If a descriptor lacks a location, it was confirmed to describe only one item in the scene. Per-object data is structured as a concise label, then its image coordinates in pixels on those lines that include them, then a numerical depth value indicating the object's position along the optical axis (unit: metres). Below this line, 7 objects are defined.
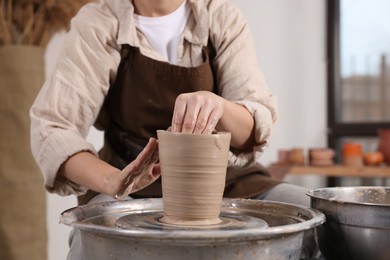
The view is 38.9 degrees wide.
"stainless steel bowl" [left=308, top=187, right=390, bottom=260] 0.85
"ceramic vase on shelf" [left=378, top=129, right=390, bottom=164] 3.00
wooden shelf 2.88
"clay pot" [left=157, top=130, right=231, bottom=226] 0.85
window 3.37
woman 1.26
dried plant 2.03
